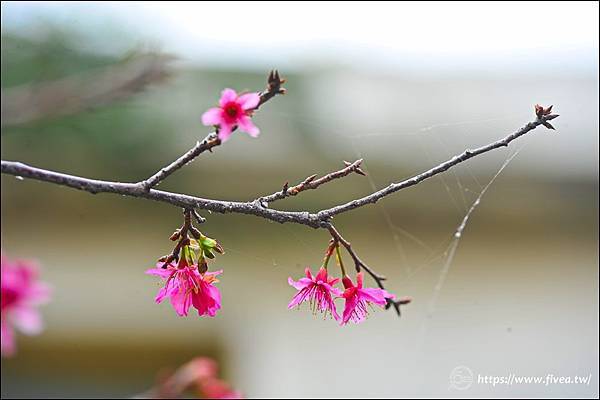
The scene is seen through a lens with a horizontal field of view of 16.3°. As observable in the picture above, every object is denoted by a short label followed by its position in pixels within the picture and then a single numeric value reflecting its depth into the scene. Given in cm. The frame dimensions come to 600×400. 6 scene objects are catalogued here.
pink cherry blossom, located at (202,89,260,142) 85
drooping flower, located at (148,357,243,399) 105
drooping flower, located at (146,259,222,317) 90
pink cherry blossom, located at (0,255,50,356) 82
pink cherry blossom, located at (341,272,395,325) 91
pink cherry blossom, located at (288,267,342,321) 91
